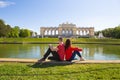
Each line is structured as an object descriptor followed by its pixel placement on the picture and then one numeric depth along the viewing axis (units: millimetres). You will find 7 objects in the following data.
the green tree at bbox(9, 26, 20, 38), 28423
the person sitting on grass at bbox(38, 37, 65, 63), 3109
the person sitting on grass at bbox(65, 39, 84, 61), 3128
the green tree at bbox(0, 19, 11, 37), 22280
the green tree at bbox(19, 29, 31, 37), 33944
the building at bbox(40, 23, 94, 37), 44393
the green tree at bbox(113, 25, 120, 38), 27494
